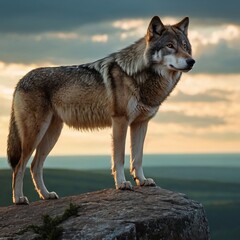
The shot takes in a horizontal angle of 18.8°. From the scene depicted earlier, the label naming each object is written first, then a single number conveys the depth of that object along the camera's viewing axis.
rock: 11.82
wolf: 12.98
